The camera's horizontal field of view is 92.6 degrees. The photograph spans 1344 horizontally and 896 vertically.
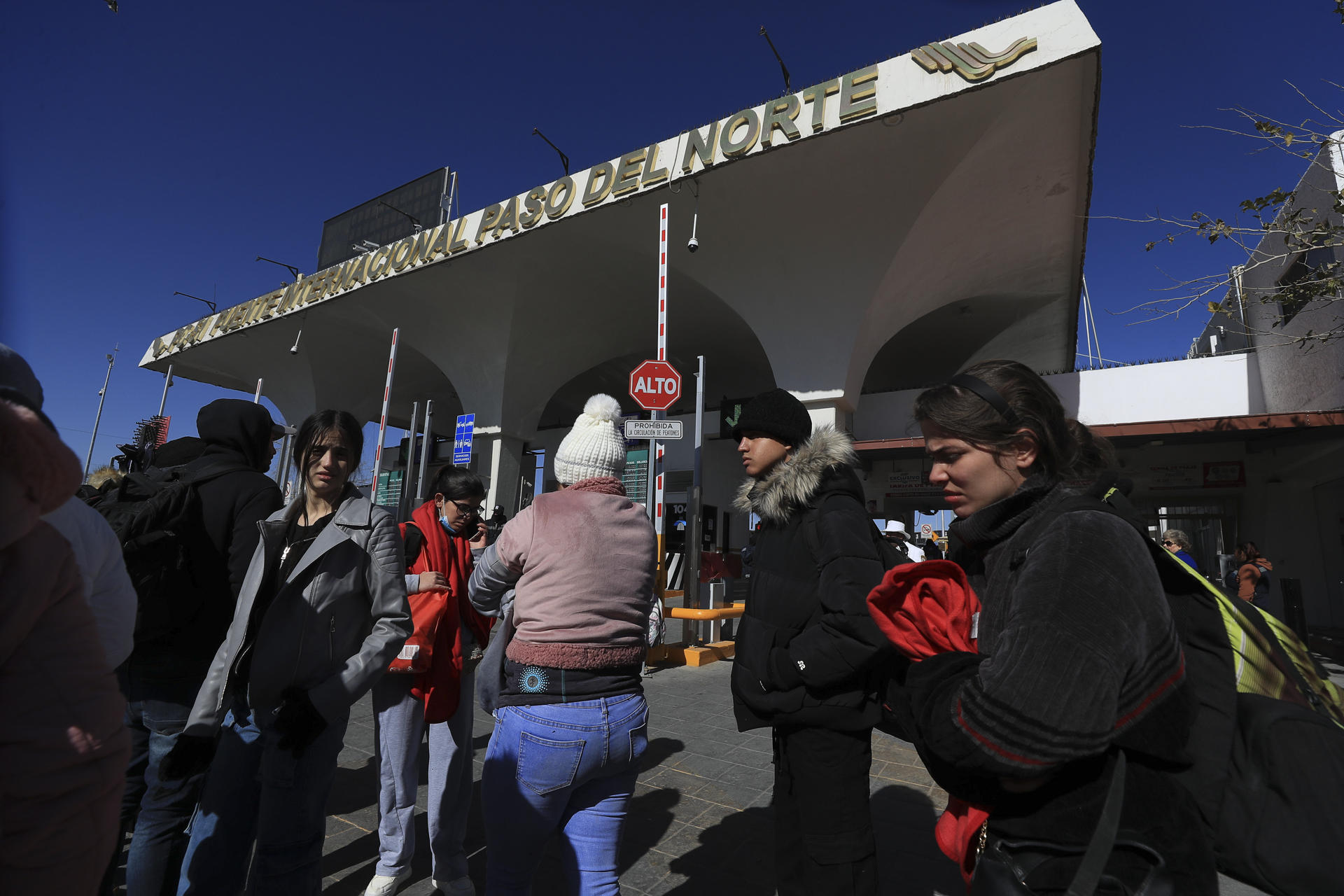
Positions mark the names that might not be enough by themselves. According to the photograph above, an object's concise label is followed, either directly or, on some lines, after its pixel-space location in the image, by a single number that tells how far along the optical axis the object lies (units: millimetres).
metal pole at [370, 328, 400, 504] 11874
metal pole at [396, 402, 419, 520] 11570
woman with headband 939
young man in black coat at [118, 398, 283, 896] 1992
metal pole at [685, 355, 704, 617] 7660
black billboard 18000
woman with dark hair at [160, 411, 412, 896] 1856
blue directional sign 13094
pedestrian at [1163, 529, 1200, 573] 6105
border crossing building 8570
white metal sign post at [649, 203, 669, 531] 7066
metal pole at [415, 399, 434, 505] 11932
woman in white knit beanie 1652
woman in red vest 2486
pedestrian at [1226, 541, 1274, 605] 8695
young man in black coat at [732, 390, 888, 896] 1825
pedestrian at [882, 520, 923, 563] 7742
